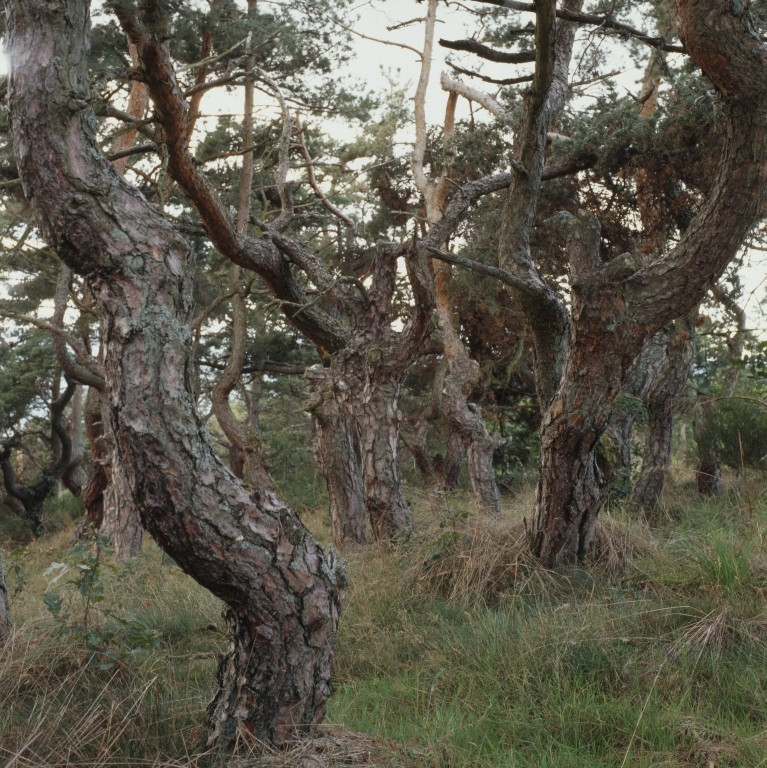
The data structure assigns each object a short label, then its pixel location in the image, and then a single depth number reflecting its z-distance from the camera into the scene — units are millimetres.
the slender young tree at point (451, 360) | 10148
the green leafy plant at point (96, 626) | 3355
